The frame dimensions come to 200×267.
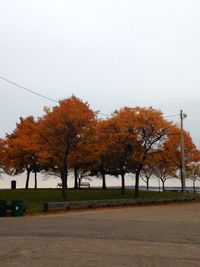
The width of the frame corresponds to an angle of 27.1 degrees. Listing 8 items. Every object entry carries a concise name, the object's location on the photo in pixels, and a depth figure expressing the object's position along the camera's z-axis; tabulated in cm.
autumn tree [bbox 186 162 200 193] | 7168
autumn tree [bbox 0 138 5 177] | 5518
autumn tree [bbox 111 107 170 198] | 3678
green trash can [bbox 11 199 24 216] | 2267
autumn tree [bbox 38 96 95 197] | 3338
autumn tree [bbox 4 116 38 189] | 4576
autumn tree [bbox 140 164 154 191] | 7126
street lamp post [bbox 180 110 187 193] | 3613
